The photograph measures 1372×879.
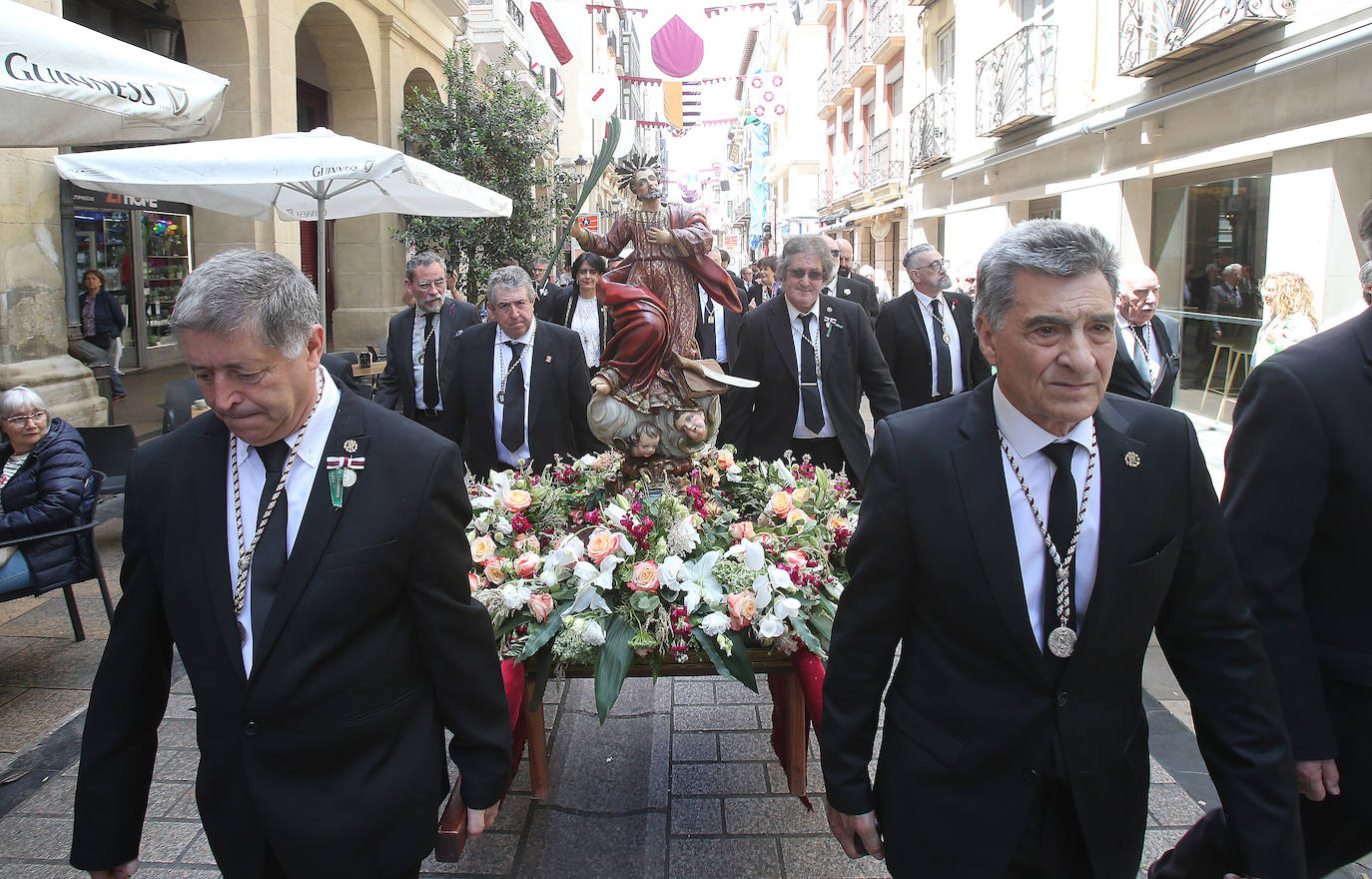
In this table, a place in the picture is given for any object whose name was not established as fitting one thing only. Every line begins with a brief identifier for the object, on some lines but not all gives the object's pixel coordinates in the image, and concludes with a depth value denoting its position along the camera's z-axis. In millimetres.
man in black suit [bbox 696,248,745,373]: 7957
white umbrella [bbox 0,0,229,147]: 3586
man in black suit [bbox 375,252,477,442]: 6461
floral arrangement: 3135
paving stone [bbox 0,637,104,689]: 4625
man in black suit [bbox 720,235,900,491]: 5199
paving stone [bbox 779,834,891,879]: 3141
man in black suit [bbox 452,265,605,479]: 5258
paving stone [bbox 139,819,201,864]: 3166
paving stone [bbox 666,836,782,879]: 3141
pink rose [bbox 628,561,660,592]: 3271
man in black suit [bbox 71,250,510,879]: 1848
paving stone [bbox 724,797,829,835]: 3390
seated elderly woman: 4703
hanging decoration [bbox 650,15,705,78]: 15570
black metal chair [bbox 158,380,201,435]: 7348
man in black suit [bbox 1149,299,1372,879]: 2223
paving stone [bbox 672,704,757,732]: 4203
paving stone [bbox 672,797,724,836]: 3383
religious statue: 3963
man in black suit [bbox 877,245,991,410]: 6668
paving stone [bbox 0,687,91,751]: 4039
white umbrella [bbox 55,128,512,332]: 6145
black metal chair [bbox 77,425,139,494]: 6426
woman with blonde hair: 6410
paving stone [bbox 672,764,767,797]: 3652
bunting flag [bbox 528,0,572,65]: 22706
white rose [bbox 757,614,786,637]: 3072
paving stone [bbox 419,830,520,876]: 3164
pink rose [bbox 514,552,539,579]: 3416
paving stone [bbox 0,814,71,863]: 3191
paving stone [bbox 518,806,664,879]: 3174
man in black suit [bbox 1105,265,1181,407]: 4910
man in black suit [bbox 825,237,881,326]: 9008
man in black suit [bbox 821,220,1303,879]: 1868
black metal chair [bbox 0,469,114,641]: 4930
